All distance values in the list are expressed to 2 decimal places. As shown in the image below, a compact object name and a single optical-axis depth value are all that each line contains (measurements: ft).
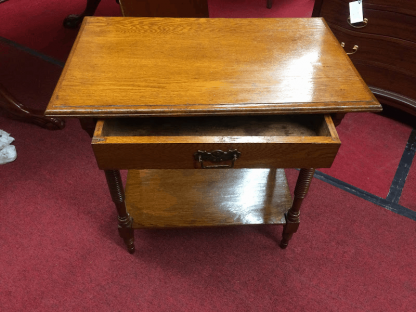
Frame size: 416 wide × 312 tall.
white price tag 4.03
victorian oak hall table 2.19
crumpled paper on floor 4.36
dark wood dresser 4.06
